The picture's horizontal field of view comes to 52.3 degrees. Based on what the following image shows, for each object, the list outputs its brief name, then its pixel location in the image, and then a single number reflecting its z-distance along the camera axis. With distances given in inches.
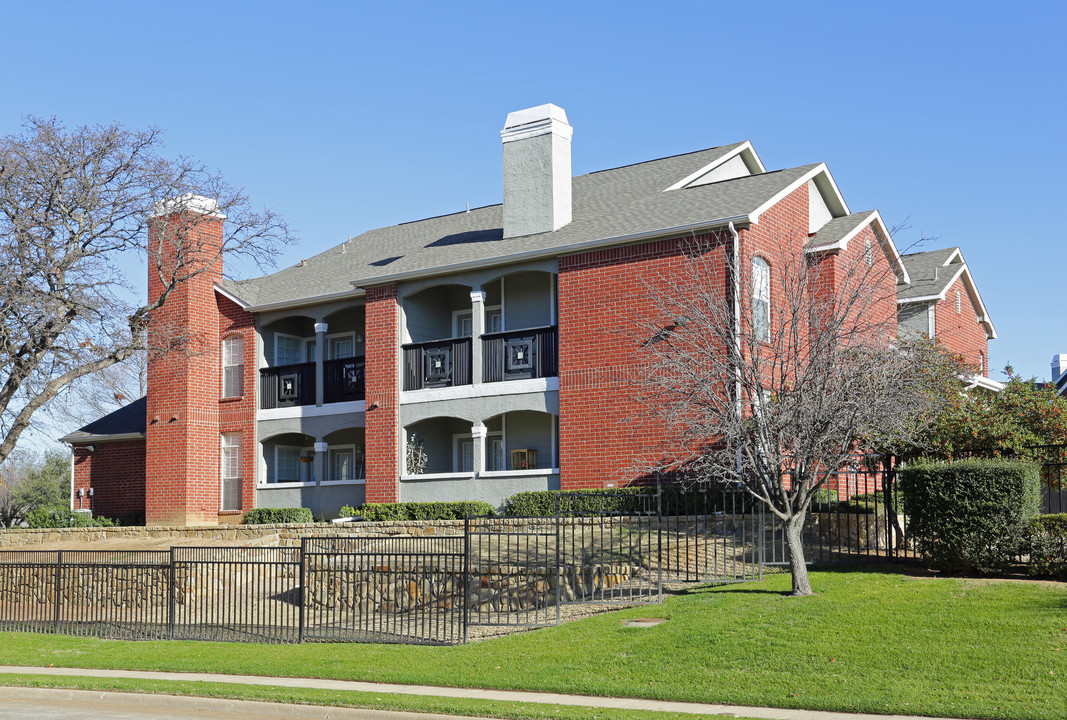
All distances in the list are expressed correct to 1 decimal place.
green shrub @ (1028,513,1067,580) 590.9
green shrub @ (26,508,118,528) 1238.3
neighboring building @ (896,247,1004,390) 1266.0
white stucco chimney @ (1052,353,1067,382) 2030.0
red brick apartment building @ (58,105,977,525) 956.6
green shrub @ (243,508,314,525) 1113.9
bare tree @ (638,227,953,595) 618.5
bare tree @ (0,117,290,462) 1077.1
